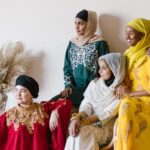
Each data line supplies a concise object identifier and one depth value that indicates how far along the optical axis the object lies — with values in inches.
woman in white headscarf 141.2
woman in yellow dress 133.5
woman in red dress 152.5
